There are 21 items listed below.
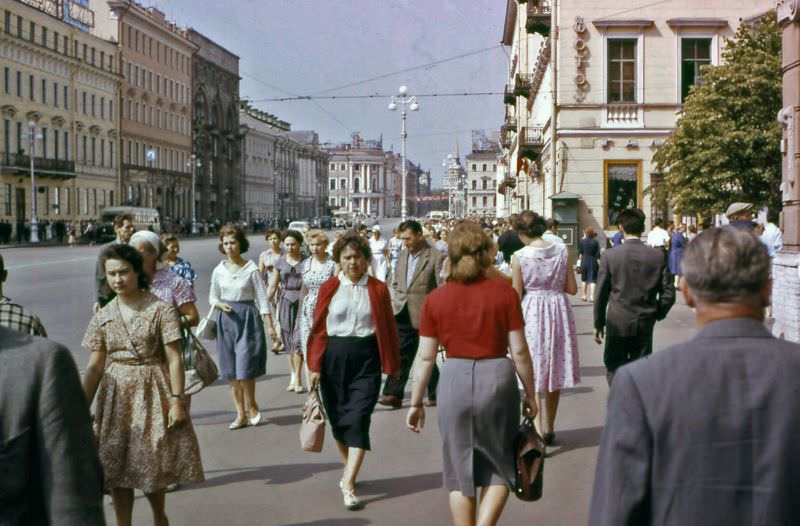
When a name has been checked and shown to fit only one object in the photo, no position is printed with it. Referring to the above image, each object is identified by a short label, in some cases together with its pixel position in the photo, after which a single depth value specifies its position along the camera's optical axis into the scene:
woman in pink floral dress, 8.27
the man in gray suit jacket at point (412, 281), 10.63
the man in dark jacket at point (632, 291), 8.14
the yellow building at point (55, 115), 61.16
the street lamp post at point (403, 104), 41.28
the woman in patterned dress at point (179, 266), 9.34
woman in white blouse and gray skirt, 9.27
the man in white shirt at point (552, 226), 17.17
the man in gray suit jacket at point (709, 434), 2.63
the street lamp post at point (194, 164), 94.92
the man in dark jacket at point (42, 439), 2.58
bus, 61.57
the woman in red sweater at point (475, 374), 5.34
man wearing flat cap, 11.63
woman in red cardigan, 6.93
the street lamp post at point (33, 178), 58.47
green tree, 27.11
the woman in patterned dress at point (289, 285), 11.82
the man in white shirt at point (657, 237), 23.48
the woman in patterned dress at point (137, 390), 5.48
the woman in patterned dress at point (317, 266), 10.51
